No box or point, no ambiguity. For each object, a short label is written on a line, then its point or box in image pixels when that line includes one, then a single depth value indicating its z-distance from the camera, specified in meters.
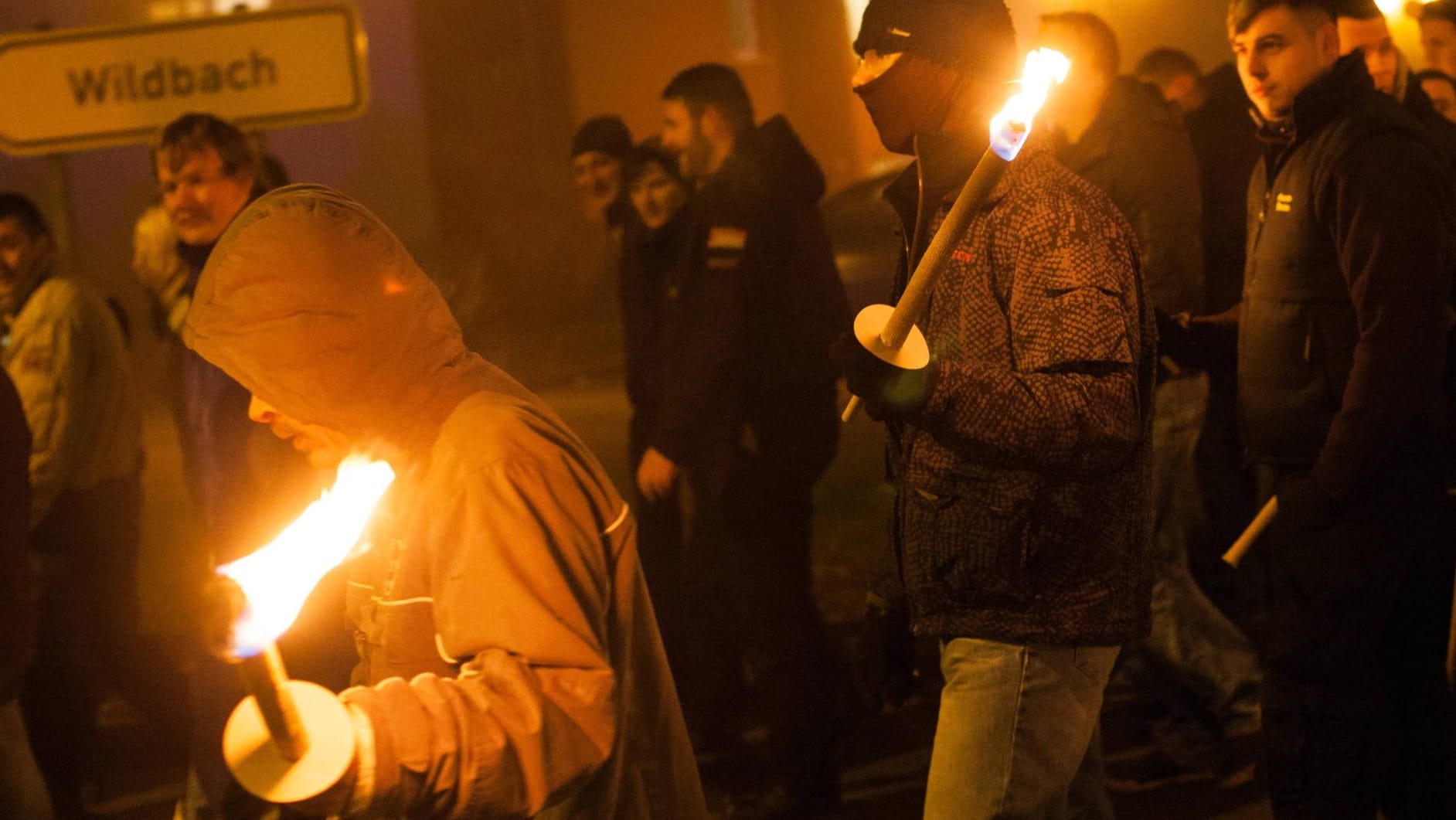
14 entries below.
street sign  6.01
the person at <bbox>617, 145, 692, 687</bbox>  5.74
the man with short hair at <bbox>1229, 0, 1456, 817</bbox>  3.54
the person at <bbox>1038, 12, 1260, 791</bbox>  5.22
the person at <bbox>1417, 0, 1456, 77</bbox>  6.00
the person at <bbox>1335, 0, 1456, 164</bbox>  4.86
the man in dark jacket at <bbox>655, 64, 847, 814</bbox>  4.95
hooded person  1.95
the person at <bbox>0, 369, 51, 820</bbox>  3.93
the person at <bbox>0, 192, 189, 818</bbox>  5.34
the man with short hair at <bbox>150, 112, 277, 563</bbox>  4.08
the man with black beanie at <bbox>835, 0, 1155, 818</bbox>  2.66
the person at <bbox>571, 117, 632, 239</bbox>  6.59
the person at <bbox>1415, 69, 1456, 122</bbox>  6.18
